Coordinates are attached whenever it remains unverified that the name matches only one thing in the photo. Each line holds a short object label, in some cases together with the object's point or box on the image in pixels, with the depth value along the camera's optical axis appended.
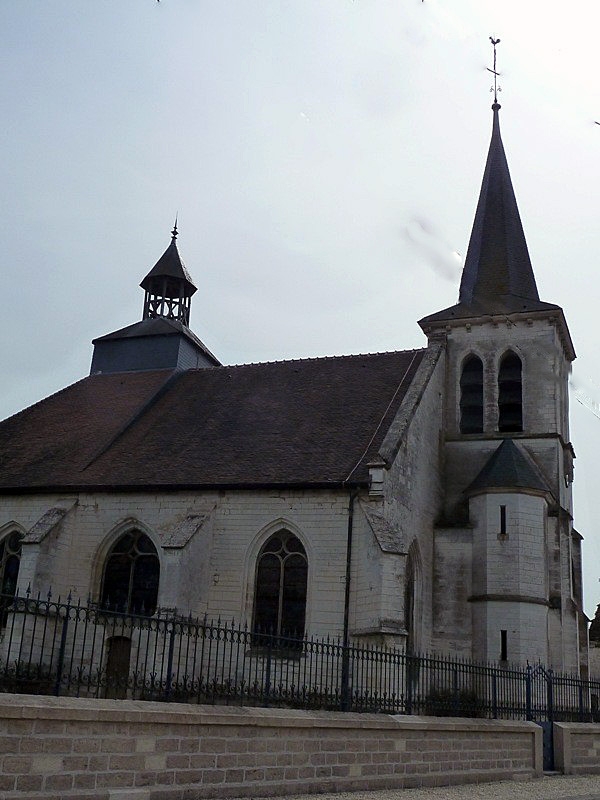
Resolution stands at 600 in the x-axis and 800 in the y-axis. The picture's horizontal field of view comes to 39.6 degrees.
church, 19.14
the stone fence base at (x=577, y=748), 15.10
